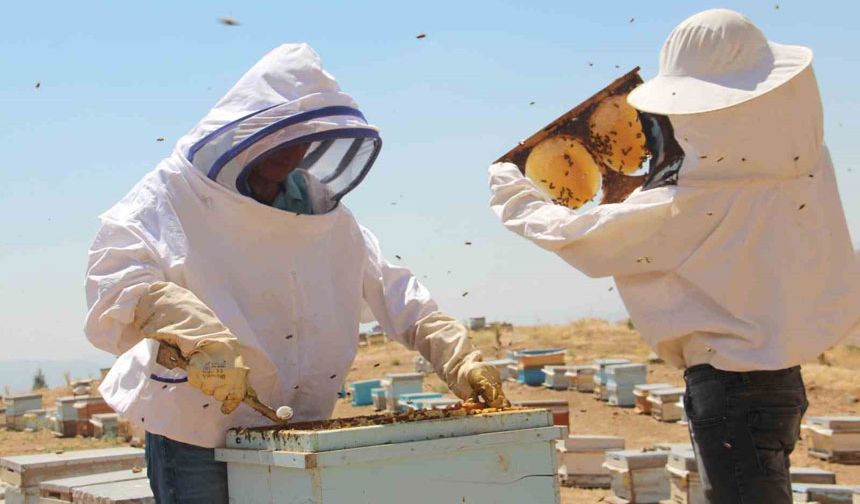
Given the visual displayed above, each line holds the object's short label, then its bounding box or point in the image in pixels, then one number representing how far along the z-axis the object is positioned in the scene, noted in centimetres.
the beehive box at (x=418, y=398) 1111
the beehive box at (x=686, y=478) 731
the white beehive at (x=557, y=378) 1584
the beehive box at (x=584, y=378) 1550
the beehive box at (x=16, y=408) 1702
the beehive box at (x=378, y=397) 1523
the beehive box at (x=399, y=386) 1457
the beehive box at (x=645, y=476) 821
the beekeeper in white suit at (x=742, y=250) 372
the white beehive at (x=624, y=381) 1415
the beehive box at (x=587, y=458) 934
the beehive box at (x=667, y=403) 1288
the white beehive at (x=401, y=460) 275
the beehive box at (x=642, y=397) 1334
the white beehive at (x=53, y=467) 616
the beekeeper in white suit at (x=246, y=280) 312
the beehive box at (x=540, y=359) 1648
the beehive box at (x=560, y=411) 1182
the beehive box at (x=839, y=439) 1009
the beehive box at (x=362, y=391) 1608
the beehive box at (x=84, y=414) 1487
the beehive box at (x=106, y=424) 1403
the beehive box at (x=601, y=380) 1471
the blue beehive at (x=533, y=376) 1639
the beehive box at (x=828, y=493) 664
